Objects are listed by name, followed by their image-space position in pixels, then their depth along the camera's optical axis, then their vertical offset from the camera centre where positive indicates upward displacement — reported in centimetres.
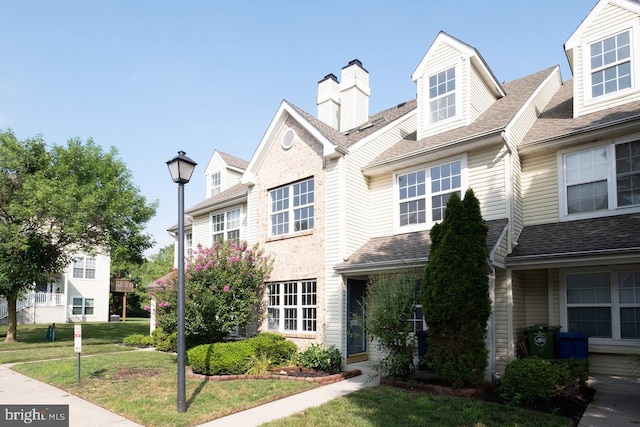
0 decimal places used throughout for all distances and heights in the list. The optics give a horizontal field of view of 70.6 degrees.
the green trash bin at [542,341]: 1016 -196
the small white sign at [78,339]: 1027 -186
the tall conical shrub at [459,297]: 899 -87
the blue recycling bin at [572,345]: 986 -201
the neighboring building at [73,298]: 3650 -350
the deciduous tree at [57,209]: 1877 +210
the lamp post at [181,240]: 784 +28
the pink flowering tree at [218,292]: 1332 -109
